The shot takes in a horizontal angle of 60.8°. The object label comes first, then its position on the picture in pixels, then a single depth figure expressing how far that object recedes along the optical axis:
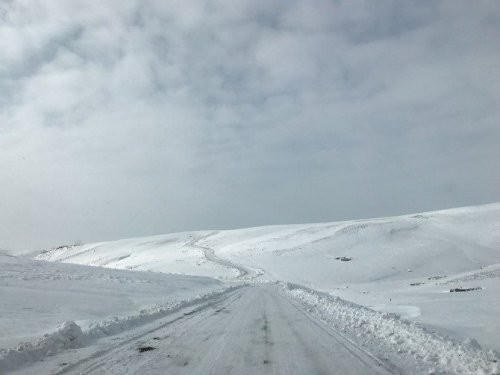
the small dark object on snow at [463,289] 27.20
